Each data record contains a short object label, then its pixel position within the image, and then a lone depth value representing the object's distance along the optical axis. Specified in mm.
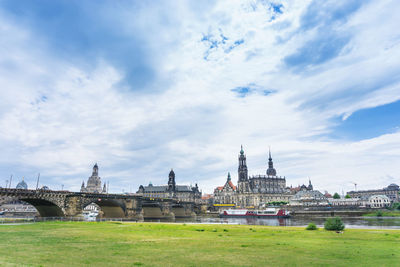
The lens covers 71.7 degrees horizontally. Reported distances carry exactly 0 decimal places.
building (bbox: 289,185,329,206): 192500
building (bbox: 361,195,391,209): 177250
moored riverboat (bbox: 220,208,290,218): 126375
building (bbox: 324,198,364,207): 193475
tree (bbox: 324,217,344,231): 38562
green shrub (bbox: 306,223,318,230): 40594
